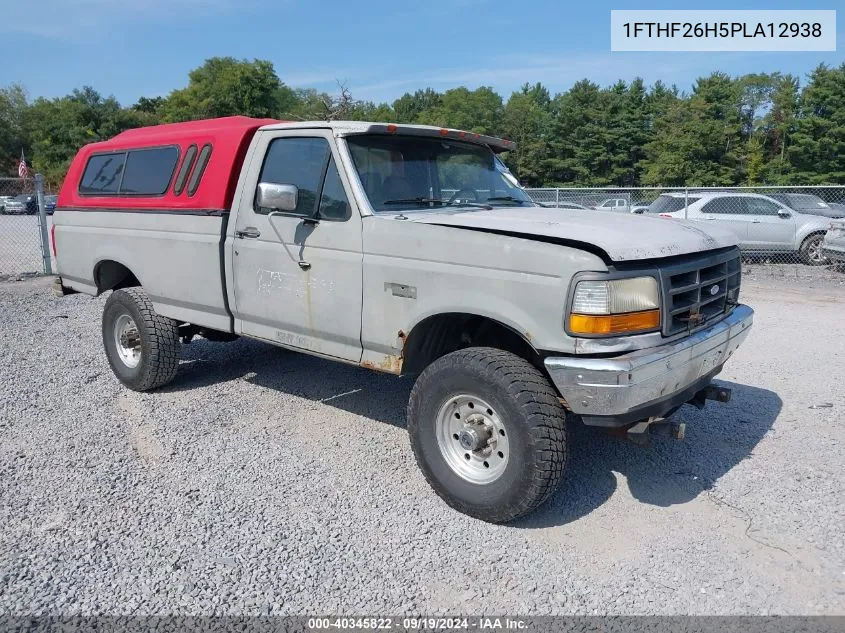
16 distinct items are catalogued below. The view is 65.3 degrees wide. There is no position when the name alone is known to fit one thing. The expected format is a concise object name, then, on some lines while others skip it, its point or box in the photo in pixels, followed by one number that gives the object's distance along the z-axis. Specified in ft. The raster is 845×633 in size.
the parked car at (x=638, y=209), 53.47
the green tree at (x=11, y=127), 237.04
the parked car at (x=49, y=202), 106.68
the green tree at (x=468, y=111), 236.02
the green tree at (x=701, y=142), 164.55
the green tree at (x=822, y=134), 146.92
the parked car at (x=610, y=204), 63.81
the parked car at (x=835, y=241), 41.45
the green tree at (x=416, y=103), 290.64
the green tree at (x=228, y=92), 226.99
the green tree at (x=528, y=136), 202.59
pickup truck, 10.50
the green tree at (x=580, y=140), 191.72
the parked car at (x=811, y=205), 53.01
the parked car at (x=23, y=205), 119.65
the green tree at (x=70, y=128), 214.48
